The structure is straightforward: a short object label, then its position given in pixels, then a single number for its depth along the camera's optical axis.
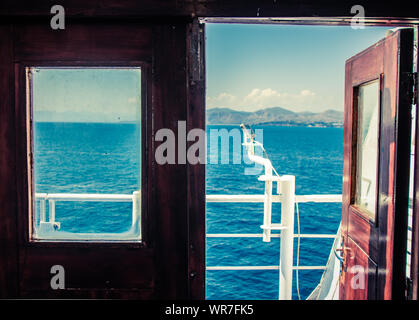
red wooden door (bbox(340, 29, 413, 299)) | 1.62
